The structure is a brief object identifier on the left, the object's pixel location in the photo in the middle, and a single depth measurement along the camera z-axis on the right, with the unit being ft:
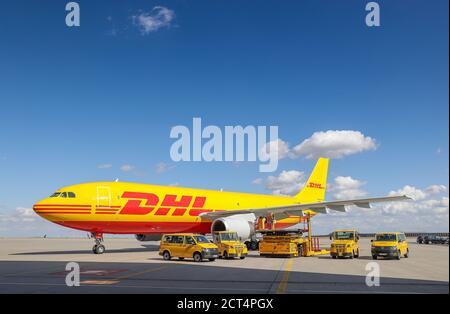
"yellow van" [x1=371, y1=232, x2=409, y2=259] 96.12
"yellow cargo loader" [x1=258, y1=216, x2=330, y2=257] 104.01
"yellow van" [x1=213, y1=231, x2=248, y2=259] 97.96
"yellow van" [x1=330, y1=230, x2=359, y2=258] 97.99
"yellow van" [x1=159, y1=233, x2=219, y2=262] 89.81
